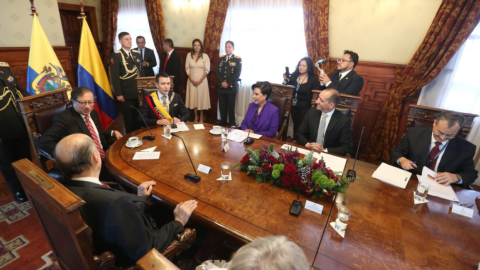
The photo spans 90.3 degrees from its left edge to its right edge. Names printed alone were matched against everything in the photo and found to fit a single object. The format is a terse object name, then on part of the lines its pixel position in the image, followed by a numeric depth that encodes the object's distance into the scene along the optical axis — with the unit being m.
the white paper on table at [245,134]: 2.28
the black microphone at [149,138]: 2.14
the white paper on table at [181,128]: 2.39
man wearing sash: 2.73
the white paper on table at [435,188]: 1.50
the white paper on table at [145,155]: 1.82
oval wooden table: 1.18
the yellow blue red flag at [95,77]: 3.39
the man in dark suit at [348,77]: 3.00
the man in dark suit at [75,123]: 1.92
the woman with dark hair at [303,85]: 3.45
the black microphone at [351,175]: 1.60
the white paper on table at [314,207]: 1.32
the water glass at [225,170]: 1.54
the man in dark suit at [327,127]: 2.29
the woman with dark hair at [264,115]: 2.63
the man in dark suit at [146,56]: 4.67
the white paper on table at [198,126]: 2.47
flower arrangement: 1.39
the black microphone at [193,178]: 1.53
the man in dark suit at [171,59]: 4.58
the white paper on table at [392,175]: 1.62
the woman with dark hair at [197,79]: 4.38
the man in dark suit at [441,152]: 1.70
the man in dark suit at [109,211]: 0.99
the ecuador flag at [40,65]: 2.82
